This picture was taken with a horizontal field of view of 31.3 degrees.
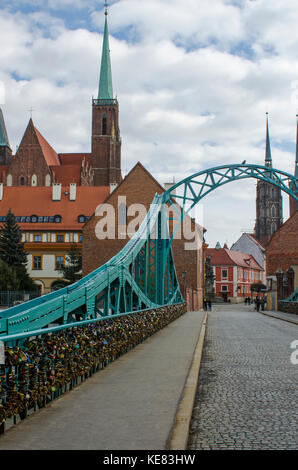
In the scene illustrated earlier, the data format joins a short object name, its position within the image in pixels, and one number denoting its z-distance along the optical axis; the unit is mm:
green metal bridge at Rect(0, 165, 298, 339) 7543
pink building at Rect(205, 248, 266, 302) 88188
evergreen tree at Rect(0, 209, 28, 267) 50094
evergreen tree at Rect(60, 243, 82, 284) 48156
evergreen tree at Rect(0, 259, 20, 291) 41062
